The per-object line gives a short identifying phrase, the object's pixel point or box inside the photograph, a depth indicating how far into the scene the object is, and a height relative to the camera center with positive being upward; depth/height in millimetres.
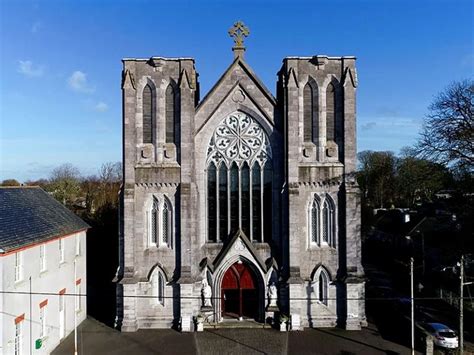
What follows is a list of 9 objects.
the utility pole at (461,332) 18719 -6888
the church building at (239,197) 23438 -658
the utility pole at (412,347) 18984 -7442
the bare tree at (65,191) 50031 -529
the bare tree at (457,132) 21609 +2850
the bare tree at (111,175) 76212 +2218
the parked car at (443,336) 19962 -7447
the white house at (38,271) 17047 -4094
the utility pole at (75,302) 22208 -6681
